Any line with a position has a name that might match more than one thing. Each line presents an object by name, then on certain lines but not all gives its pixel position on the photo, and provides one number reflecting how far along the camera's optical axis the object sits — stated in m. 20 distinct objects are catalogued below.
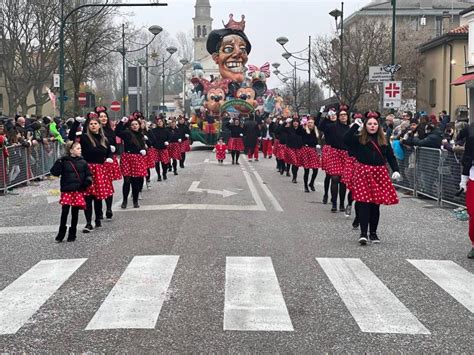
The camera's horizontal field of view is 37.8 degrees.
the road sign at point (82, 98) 31.33
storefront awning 34.81
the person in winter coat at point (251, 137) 27.94
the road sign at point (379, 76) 24.22
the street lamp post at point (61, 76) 25.23
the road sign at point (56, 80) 28.11
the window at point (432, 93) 46.63
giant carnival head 39.44
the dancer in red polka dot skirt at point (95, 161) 10.46
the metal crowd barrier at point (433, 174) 13.43
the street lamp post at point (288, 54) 40.47
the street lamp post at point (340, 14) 31.81
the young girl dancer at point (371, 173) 9.27
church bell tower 131.38
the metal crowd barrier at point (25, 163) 16.09
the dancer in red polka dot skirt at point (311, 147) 15.80
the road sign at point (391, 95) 23.09
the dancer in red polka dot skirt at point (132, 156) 12.76
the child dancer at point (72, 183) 9.55
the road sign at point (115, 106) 37.53
